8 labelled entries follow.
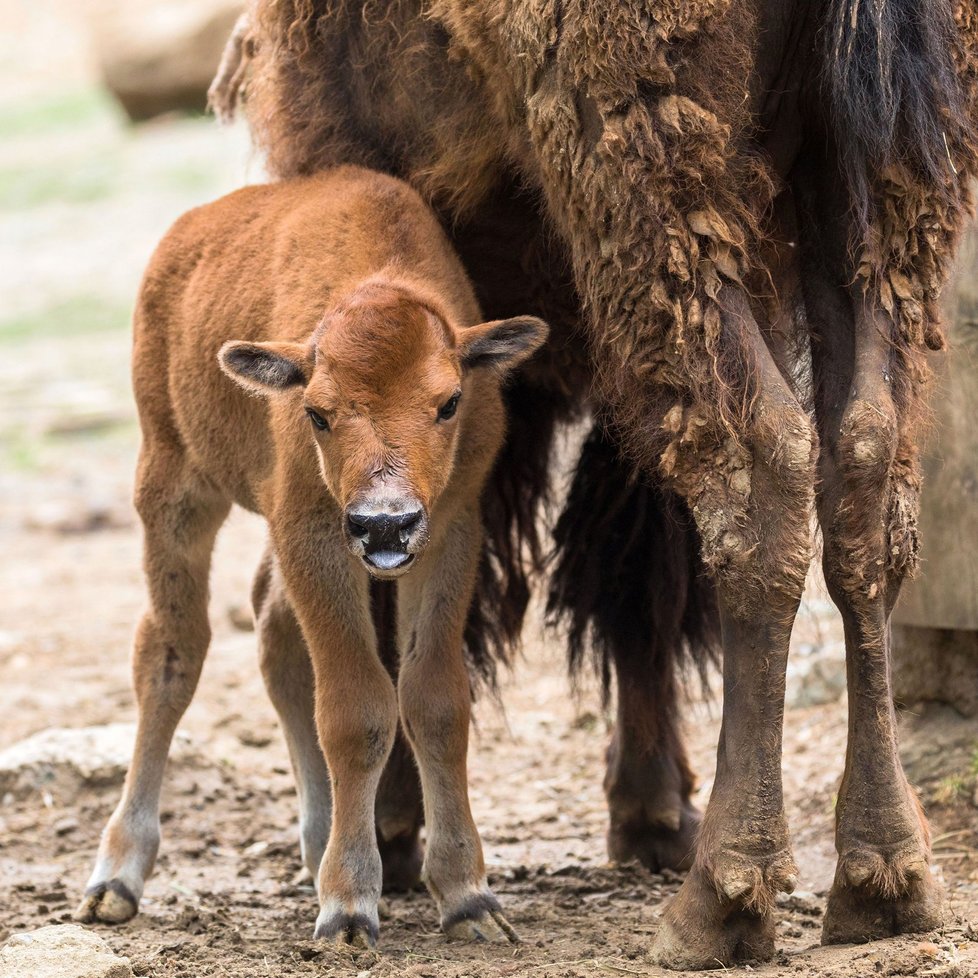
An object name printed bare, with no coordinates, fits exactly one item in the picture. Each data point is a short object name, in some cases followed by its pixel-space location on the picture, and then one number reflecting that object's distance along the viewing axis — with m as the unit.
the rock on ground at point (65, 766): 13.07
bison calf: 8.95
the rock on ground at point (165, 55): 48.59
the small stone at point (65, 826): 12.55
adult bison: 8.43
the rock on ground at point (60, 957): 8.30
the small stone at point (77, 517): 23.61
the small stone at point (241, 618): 17.86
